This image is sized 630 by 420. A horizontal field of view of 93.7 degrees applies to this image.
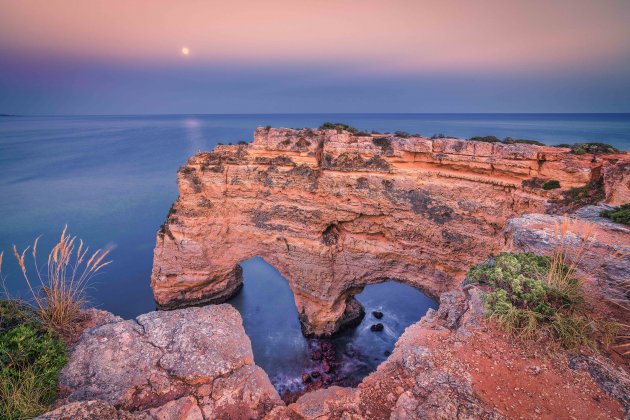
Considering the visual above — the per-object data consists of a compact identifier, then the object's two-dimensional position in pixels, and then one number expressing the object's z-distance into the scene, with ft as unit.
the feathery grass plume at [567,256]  18.76
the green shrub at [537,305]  16.92
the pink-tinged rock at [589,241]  20.27
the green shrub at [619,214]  28.81
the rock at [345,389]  14.12
